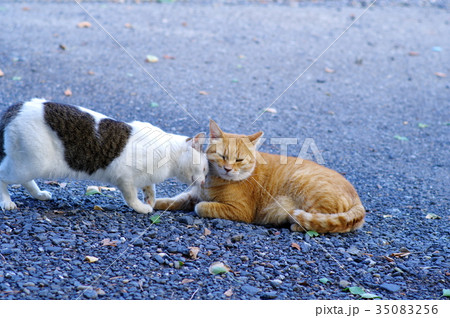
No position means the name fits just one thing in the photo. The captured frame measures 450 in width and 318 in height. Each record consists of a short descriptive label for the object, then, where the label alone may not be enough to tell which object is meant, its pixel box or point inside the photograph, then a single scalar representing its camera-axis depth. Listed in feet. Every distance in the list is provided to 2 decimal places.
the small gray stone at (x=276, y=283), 25.67
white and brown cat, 28.30
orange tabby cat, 32.63
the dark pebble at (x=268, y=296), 24.45
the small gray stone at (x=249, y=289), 24.78
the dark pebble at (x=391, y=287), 26.14
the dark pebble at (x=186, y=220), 31.89
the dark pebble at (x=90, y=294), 22.81
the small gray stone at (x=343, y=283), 26.25
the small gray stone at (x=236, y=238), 30.14
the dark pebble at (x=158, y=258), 26.61
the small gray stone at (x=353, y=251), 30.02
